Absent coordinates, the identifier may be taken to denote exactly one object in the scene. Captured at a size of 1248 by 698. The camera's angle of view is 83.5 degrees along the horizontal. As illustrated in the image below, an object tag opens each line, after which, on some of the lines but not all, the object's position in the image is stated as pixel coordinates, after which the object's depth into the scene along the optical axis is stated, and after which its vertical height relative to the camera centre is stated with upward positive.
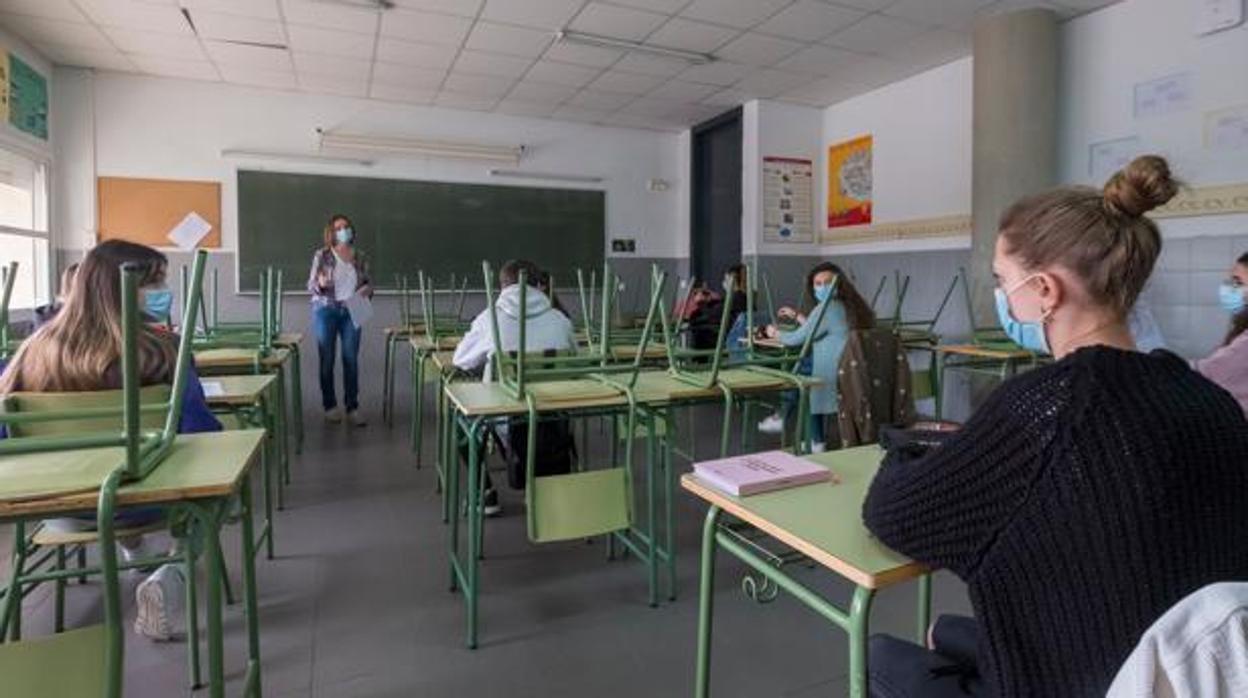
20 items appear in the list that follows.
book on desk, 1.21 -0.26
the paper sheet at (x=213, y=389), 2.15 -0.19
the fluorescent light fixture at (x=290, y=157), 5.48 +1.39
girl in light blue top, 3.50 -0.02
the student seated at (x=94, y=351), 1.49 -0.04
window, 4.52 +0.71
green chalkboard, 5.61 +0.92
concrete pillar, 3.98 +1.30
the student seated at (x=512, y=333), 2.82 -0.01
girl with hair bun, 0.70 -0.19
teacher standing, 4.79 +0.20
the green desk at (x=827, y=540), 0.91 -0.30
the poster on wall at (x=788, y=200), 5.96 +1.12
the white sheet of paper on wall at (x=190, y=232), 5.33 +0.76
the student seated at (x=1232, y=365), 1.87 -0.10
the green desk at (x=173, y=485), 0.99 -0.23
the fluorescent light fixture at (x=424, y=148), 5.73 +1.55
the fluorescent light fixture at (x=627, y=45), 4.45 +1.87
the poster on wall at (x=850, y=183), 5.68 +1.22
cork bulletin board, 5.20 +0.94
